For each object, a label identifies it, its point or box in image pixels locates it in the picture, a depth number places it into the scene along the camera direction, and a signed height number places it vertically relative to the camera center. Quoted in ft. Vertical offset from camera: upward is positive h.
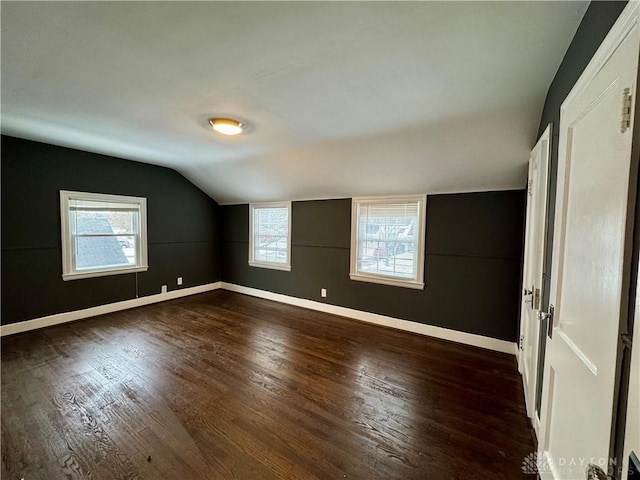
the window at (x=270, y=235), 16.60 -0.40
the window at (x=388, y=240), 12.21 -0.39
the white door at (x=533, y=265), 6.18 -0.78
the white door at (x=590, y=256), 2.39 -0.21
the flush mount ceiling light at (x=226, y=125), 8.33 +3.23
